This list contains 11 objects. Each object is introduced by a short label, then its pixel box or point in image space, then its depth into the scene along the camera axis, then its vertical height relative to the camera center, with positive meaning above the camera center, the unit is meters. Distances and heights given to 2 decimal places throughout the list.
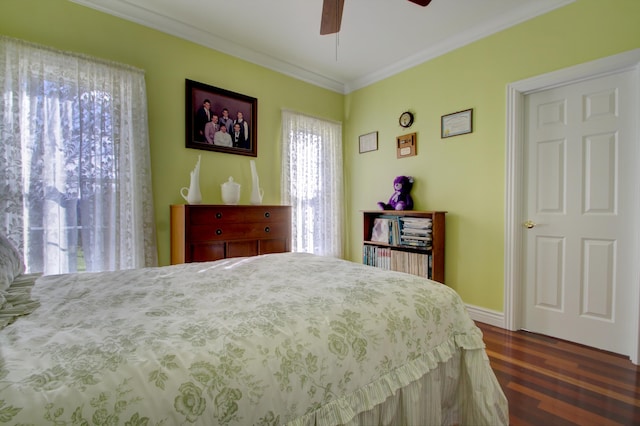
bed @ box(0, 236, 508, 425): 0.59 -0.35
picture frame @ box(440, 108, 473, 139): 2.79 +0.83
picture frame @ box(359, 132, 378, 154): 3.63 +0.84
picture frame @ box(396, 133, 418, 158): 3.22 +0.70
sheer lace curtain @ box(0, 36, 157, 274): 1.96 +0.34
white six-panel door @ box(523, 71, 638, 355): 2.08 -0.03
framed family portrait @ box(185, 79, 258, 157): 2.74 +0.88
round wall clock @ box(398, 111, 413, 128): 3.25 +0.99
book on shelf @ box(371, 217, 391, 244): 3.21 -0.25
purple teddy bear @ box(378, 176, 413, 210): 3.19 +0.17
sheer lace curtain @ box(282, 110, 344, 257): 3.42 +0.33
